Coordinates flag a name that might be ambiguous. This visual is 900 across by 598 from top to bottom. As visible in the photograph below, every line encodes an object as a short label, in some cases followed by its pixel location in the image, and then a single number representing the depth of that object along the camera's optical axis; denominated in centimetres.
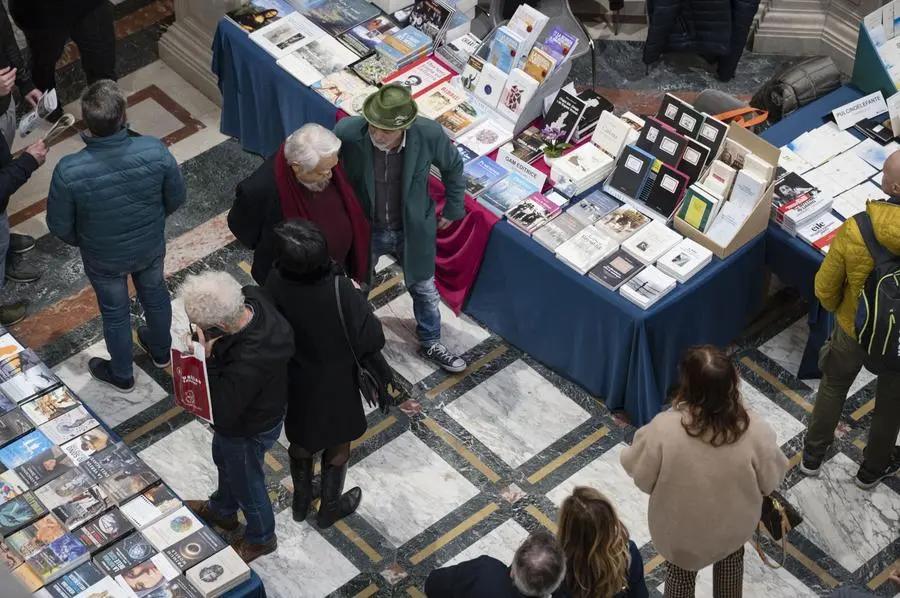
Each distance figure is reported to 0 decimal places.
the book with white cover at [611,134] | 705
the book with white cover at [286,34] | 776
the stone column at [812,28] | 872
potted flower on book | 718
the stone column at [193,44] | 848
